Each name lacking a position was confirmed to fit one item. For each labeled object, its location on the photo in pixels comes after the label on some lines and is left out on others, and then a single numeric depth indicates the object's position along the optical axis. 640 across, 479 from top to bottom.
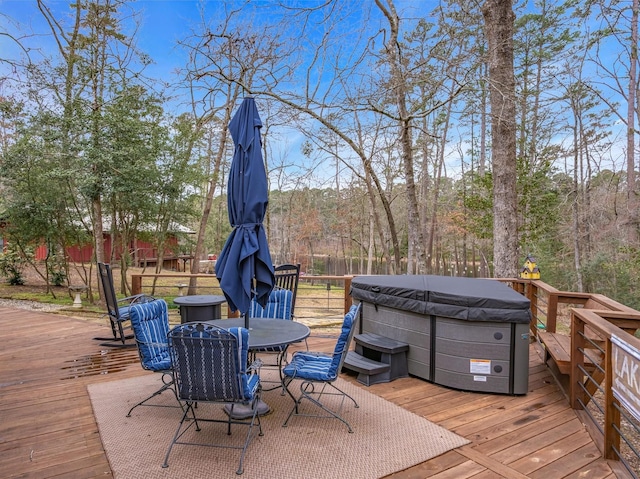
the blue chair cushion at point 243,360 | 2.32
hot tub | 3.42
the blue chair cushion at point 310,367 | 2.84
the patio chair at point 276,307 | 4.19
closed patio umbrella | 2.82
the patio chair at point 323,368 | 2.82
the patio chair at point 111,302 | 4.70
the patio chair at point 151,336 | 3.01
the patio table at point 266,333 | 2.74
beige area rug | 2.29
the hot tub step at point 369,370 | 3.66
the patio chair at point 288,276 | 4.83
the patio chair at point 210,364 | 2.31
